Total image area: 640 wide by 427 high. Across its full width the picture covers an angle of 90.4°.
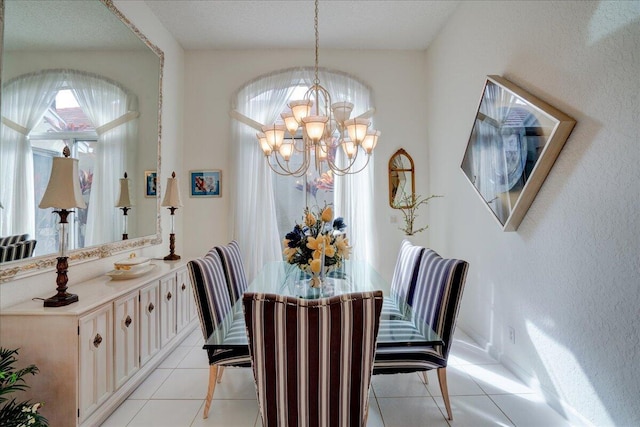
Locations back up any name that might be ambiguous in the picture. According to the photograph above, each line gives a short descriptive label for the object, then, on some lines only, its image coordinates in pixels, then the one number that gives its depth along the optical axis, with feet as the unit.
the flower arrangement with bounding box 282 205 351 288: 6.35
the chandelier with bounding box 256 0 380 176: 6.50
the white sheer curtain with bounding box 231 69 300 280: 12.69
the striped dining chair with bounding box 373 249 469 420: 5.58
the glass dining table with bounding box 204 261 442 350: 5.05
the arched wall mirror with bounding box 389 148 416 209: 13.05
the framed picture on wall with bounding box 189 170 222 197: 13.00
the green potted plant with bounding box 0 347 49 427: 4.50
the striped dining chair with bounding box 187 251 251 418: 5.89
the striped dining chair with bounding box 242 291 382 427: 3.61
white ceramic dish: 7.51
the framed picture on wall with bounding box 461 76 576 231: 6.25
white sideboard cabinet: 5.34
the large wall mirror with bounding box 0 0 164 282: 5.77
